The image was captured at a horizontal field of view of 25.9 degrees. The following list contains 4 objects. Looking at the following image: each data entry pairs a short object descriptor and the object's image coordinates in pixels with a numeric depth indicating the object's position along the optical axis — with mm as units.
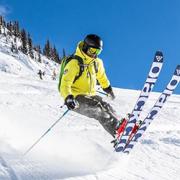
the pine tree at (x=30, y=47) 117125
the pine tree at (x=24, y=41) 117138
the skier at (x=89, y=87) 6738
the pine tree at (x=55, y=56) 134750
